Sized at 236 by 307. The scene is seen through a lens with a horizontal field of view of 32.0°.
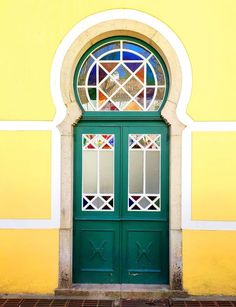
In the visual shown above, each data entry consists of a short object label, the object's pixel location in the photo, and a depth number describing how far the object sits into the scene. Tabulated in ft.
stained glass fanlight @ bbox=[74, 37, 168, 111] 20.90
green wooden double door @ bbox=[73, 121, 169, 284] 20.77
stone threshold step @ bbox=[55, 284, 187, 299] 19.86
